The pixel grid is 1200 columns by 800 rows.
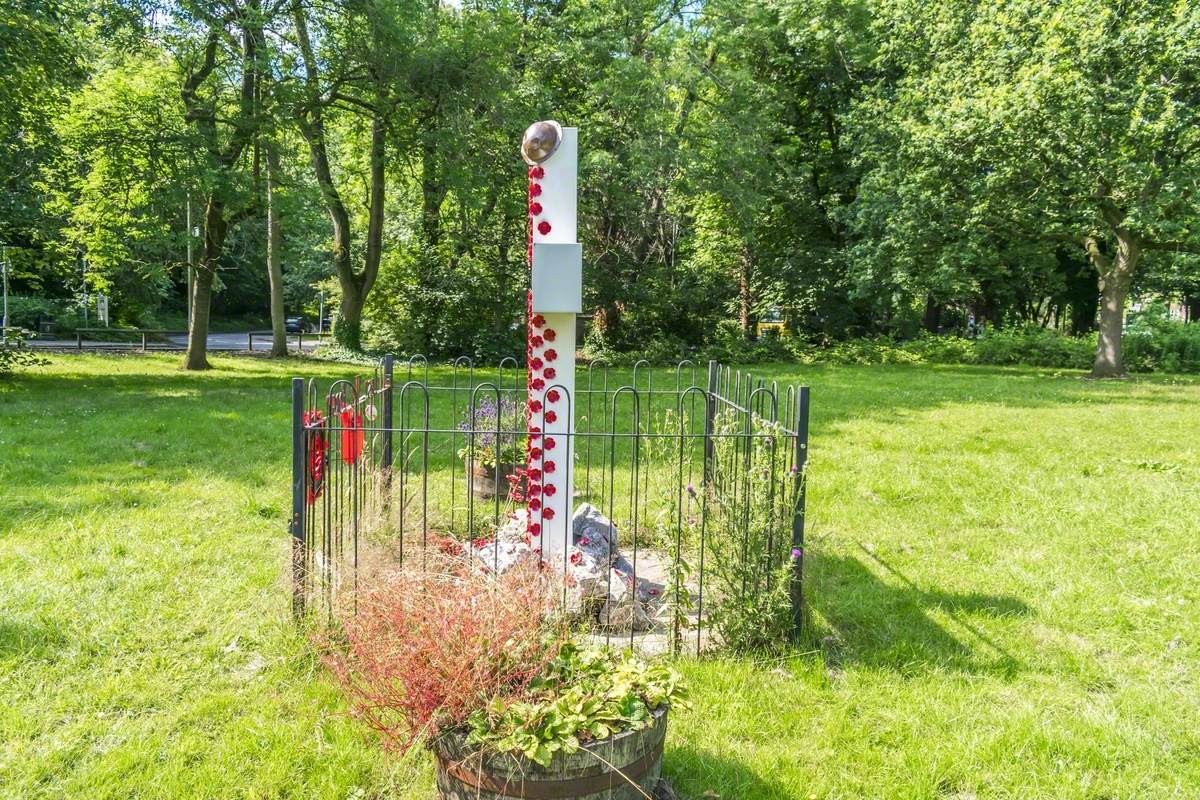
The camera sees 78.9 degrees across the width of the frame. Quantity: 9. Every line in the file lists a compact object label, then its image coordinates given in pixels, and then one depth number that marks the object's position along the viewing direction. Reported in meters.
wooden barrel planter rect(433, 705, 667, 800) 2.14
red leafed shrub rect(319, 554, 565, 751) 2.30
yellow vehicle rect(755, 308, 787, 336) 23.00
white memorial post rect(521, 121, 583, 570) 3.89
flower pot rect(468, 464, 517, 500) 6.53
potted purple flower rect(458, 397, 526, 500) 6.49
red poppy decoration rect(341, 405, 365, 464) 3.76
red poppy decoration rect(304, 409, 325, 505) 3.72
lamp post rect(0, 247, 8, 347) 12.68
